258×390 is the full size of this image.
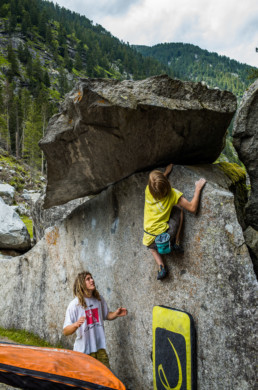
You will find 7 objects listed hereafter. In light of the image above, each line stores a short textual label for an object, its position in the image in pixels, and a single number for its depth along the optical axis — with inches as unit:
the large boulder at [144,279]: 143.7
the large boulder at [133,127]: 167.6
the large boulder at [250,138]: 190.9
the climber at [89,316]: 186.4
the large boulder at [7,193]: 908.8
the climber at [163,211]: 170.2
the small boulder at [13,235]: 500.7
